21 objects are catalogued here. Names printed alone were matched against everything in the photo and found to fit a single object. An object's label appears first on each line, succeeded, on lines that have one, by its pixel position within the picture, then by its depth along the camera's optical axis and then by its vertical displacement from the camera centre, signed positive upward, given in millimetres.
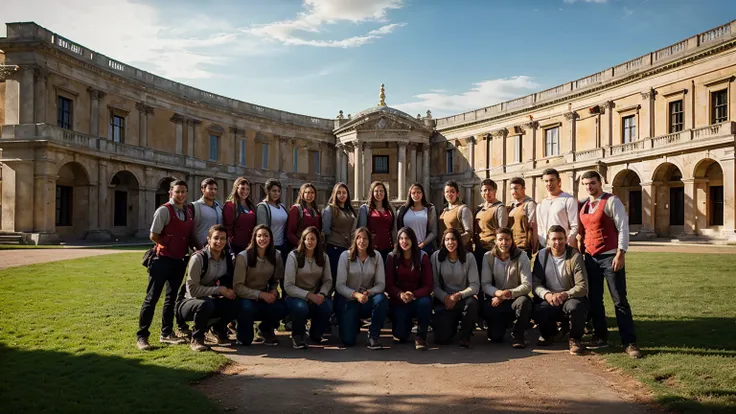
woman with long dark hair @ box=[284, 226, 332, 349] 7074 -1032
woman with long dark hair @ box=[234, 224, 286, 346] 7047 -1032
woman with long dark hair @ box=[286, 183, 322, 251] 8234 -14
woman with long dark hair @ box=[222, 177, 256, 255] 7898 -51
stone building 25094 +5324
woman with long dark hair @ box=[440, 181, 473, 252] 8062 -4
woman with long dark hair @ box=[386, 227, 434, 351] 7227 -1006
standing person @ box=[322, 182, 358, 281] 8289 -131
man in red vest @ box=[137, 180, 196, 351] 6797 -563
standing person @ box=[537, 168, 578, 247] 7293 +109
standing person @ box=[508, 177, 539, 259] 7820 -61
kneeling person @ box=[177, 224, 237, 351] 6754 -1052
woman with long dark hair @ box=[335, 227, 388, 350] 7156 -1081
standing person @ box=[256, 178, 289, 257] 8109 +32
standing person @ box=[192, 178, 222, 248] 7484 +40
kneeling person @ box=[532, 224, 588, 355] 6746 -1020
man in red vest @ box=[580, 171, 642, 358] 6566 -466
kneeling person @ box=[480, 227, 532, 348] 7066 -1015
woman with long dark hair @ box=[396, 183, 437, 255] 8242 -23
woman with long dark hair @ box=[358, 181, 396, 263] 8234 -77
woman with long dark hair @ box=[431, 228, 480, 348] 7160 -1069
